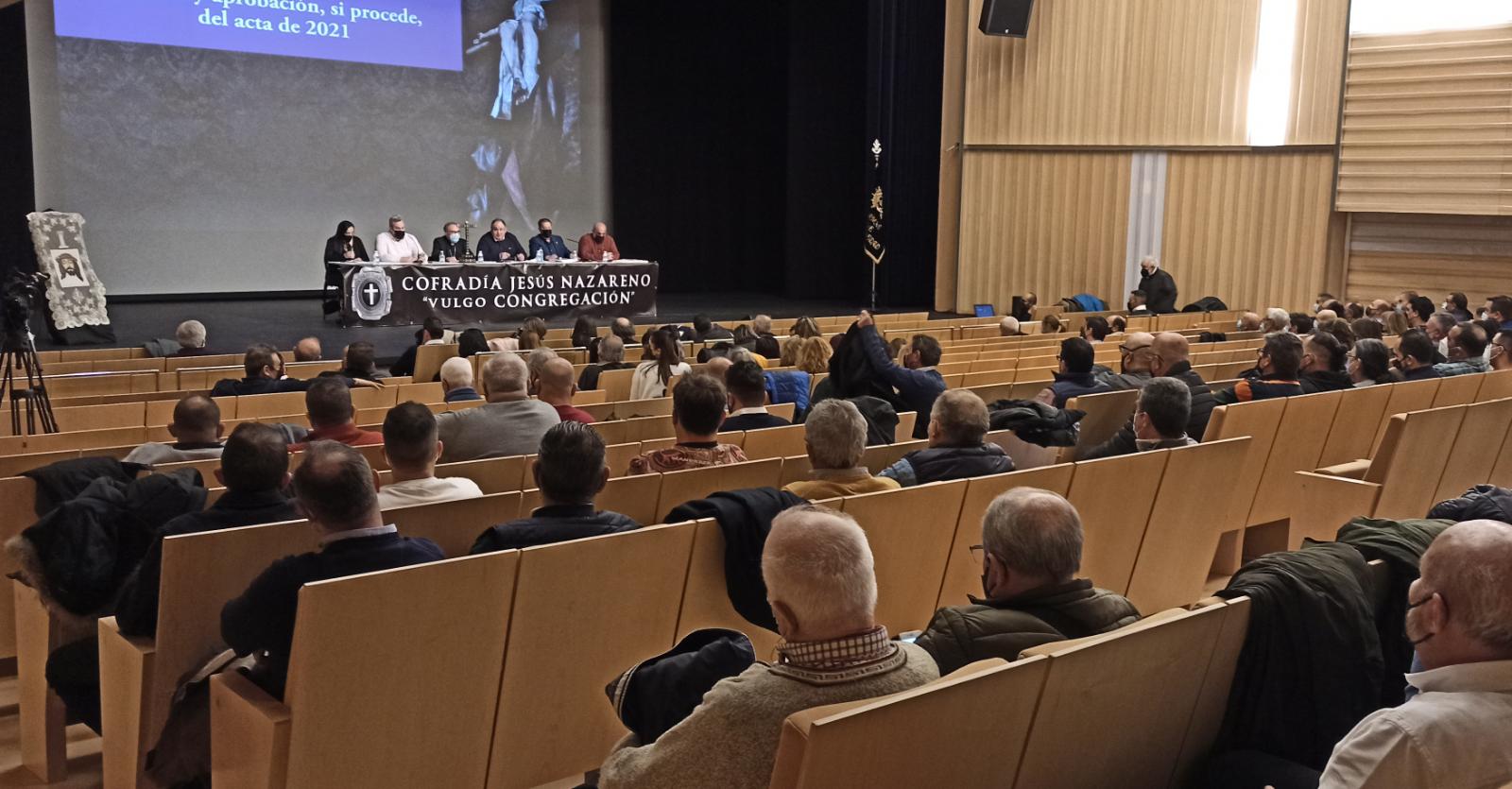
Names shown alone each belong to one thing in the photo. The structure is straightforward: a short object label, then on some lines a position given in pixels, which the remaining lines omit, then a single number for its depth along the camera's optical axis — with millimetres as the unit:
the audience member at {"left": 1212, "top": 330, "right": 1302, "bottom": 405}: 5238
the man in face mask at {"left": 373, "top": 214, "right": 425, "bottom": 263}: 12297
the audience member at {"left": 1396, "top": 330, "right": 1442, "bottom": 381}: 5793
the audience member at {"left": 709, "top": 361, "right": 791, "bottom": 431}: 4516
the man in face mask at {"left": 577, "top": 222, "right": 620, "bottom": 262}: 12914
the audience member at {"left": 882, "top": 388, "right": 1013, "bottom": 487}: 3654
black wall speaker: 13852
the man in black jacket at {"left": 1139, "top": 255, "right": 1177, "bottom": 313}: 12867
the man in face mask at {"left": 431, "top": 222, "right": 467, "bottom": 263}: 12148
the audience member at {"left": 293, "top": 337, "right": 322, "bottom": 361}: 7602
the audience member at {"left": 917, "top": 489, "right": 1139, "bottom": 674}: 2154
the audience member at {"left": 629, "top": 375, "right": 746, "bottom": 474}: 3664
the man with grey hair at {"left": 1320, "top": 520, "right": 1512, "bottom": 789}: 1652
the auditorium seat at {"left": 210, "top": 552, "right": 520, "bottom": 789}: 2268
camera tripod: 5031
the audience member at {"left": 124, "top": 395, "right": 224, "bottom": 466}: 3736
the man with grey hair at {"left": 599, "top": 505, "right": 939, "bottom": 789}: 1758
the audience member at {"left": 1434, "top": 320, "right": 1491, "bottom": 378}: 6093
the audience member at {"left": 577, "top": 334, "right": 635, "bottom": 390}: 6804
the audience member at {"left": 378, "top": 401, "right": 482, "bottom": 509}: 3174
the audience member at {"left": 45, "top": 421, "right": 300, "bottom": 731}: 2703
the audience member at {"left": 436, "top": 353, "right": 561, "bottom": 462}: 4176
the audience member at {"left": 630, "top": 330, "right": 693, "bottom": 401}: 6020
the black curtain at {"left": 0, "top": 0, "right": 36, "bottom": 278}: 11578
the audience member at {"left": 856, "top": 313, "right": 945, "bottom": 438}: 5477
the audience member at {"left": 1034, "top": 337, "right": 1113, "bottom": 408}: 5215
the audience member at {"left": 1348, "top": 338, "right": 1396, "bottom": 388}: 5777
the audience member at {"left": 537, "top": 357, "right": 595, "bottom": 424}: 4609
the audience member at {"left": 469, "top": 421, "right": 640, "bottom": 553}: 2740
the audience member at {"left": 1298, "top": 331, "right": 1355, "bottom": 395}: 5613
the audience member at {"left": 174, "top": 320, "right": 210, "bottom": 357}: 7637
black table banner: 11031
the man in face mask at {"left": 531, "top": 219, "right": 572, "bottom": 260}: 12836
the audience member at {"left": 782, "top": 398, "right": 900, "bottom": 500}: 3379
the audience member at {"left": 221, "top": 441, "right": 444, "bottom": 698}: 2395
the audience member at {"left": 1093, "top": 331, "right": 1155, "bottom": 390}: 5510
